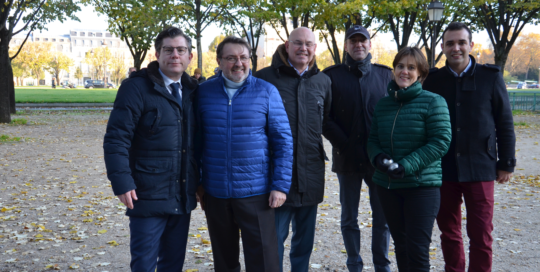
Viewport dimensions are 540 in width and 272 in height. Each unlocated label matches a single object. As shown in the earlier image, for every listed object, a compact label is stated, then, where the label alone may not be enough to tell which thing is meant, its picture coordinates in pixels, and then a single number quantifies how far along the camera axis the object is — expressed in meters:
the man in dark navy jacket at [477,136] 3.59
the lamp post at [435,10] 14.47
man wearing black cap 4.00
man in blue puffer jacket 3.20
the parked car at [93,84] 88.06
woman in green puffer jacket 3.20
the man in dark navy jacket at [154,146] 3.04
